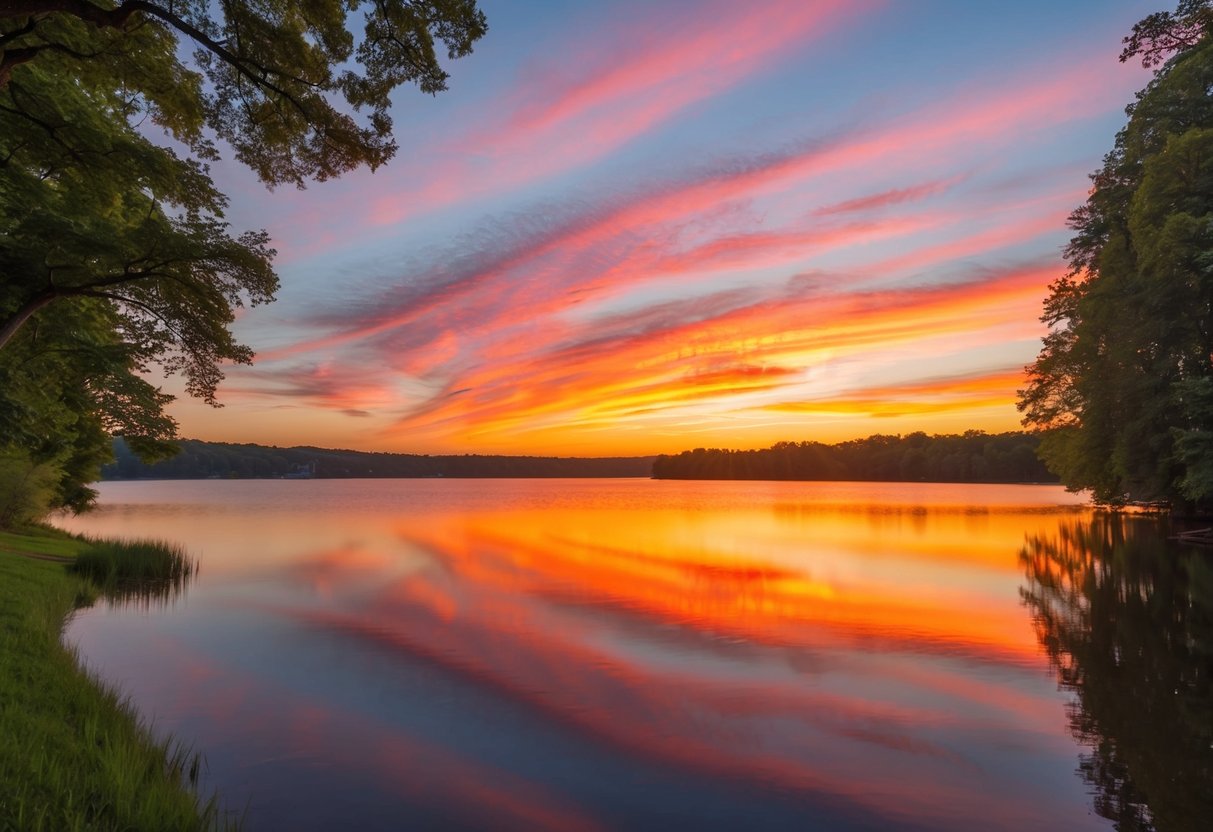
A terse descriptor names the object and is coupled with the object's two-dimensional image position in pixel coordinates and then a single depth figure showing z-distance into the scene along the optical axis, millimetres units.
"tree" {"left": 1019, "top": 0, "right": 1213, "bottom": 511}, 30672
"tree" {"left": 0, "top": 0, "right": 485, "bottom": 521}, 9727
